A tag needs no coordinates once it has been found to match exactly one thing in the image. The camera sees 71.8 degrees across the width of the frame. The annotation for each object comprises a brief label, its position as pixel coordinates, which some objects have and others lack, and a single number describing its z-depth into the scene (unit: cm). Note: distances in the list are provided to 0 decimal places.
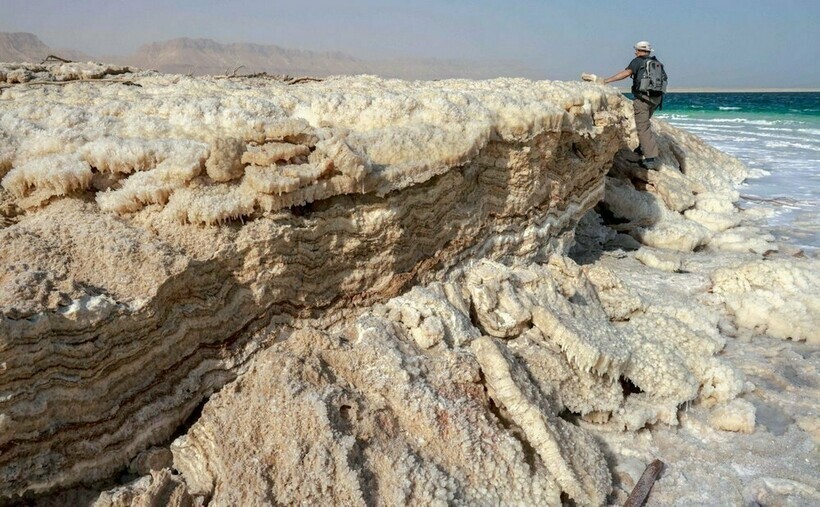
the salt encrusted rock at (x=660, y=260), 595
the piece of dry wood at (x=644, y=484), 295
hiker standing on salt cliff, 745
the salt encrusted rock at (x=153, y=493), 237
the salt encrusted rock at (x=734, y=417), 357
